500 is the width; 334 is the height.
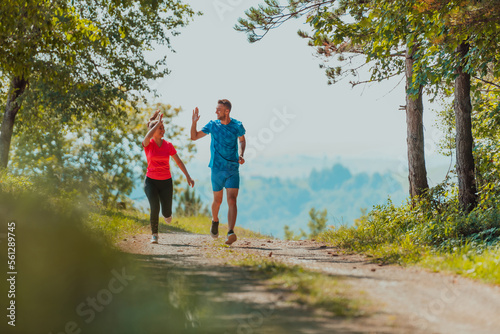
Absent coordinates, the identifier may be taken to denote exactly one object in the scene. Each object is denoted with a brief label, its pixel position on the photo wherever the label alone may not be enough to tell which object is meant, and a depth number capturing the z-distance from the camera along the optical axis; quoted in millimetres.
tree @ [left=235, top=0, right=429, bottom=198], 21539
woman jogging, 19094
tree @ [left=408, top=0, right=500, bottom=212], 18125
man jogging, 19016
